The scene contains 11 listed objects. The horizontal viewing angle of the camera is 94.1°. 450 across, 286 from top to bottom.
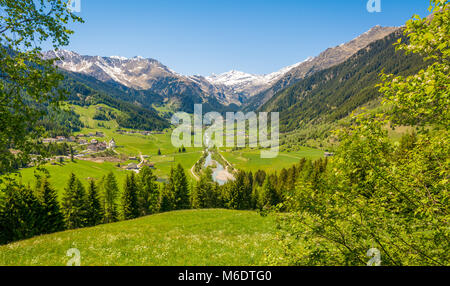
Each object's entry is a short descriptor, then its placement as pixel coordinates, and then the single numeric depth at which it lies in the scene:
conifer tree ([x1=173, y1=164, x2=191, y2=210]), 71.00
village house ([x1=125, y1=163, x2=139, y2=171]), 191.75
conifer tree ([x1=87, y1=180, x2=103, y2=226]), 56.72
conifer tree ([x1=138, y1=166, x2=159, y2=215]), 66.81
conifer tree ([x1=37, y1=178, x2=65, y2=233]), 47.56
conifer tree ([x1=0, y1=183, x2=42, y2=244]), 41.16
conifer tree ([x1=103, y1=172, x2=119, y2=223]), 64.81
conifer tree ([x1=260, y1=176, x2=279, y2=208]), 75.38
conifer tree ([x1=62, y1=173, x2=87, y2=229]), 54.22
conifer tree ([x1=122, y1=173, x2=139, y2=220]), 63.22
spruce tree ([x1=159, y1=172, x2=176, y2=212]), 70.62
